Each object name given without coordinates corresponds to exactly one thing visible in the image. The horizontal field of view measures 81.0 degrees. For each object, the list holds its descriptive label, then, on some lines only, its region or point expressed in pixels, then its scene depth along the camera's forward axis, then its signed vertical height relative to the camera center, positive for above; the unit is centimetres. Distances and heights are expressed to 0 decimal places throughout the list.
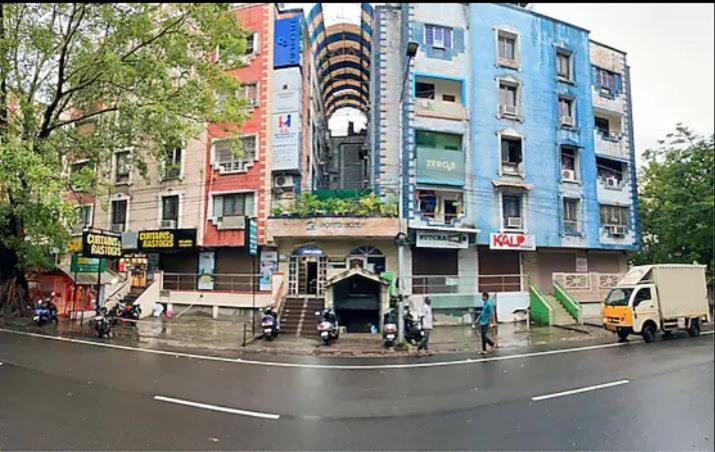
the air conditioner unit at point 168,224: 2222 +240
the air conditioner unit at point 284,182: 2091 +437
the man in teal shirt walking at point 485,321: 1298 -155
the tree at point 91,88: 1238 +606
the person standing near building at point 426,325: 1340 -183
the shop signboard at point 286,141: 2064 +638
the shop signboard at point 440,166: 2053 +514
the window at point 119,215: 2369 +307
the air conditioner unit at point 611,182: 2391 +512
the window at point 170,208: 2239 +329
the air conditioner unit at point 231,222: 2089 +238
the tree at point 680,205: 1241 +233
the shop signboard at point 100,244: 1570 +98
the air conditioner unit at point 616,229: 2305 +232
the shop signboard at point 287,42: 2147 +1170
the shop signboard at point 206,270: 2155 -2
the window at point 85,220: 2483 +293
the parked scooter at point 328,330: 1429 -206
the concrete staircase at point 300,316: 1656 -192
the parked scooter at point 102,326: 1448 -196
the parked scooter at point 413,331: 1392 -201
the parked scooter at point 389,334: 1368 -207
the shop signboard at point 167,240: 2131 +154
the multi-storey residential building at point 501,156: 2075 +604
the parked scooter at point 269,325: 1494 -196
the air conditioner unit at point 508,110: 2216 +852
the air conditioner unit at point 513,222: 2152 +251
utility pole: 1388 -85
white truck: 1434 -102
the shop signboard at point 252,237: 1707 +136
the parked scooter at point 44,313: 1606 -170
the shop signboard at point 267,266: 2050 +16
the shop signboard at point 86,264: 1729 +20
